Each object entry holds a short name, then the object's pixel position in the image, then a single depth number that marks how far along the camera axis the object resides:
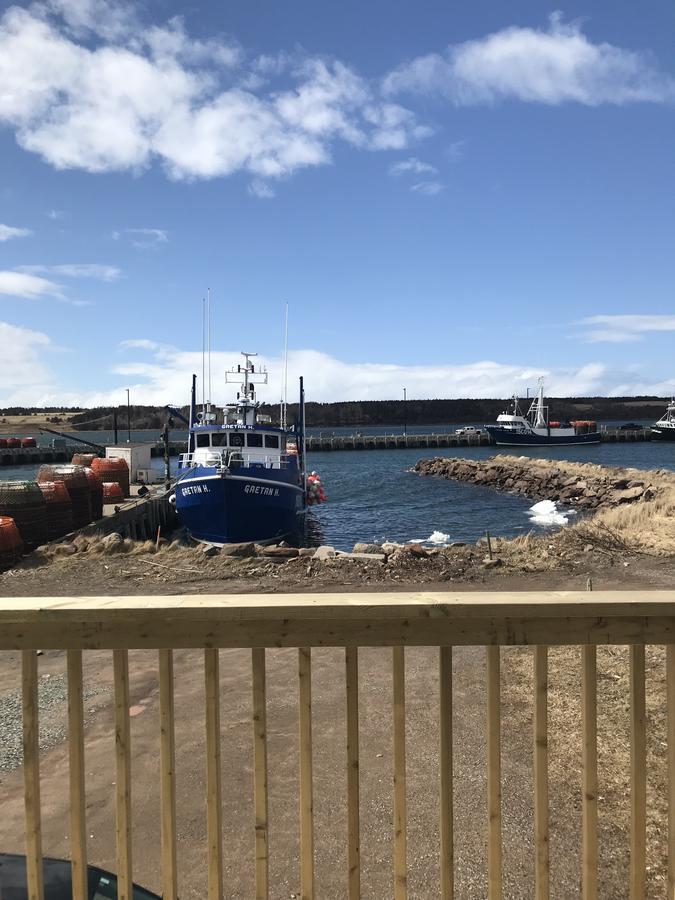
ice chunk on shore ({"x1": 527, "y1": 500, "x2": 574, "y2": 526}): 31.05
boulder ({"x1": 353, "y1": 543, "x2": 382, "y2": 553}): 17.92
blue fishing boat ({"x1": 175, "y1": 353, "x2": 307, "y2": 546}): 20.78
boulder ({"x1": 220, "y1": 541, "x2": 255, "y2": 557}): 16.83
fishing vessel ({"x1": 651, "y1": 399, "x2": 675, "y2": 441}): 95.75
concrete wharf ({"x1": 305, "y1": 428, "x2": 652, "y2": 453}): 102.75
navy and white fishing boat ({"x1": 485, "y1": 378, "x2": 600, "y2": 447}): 92.06
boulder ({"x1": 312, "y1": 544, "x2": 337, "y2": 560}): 15.25
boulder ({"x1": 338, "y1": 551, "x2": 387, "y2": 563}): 14.80
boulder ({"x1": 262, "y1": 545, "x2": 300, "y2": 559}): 15.98
